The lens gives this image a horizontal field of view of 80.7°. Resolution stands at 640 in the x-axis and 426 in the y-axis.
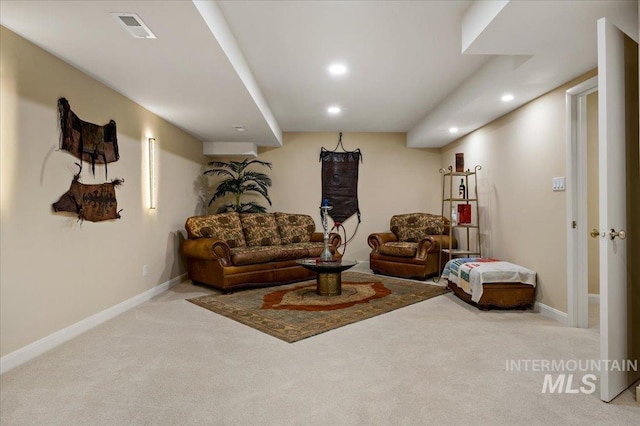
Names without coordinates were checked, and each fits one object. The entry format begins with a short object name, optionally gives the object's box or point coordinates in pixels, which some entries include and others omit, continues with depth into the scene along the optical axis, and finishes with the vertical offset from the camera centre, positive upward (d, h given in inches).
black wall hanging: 278.7 +26.2
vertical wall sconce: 179.2 +21.6
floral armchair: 216.4 -18.6
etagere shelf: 203.2 -2.5
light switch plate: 137.5 +11.1
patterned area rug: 129.7 -37.3
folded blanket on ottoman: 148.8 -24.5
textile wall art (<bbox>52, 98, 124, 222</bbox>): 119.0 +21.7
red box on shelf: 202.1 +0.7
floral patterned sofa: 186.1 -17.4
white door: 77.4 +3.5
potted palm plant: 252.7 +23.0
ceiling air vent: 90.7 +48.6
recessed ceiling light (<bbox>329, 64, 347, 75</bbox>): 151.3 +60.1
